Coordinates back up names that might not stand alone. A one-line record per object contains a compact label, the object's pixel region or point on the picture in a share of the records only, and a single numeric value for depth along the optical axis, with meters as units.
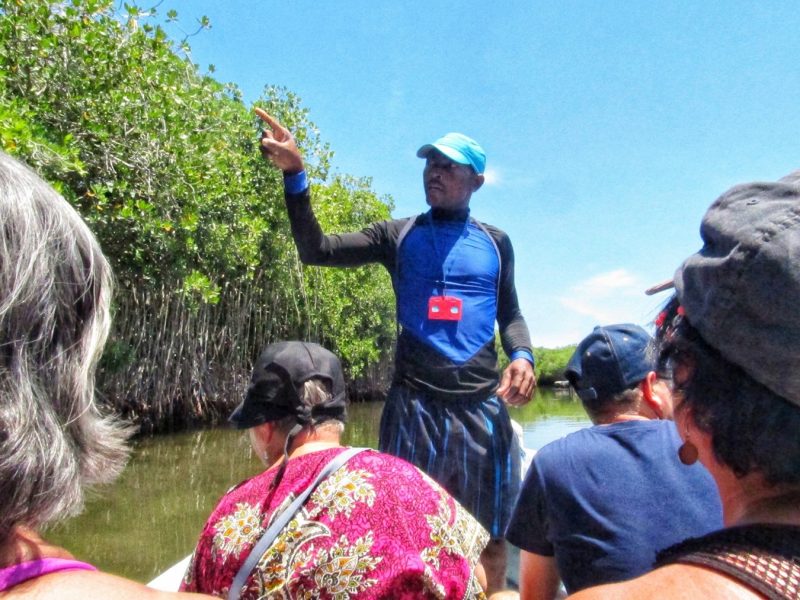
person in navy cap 1.52
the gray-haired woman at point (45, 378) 0.83
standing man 2.48
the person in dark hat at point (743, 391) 0.74
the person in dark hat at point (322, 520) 1.50
